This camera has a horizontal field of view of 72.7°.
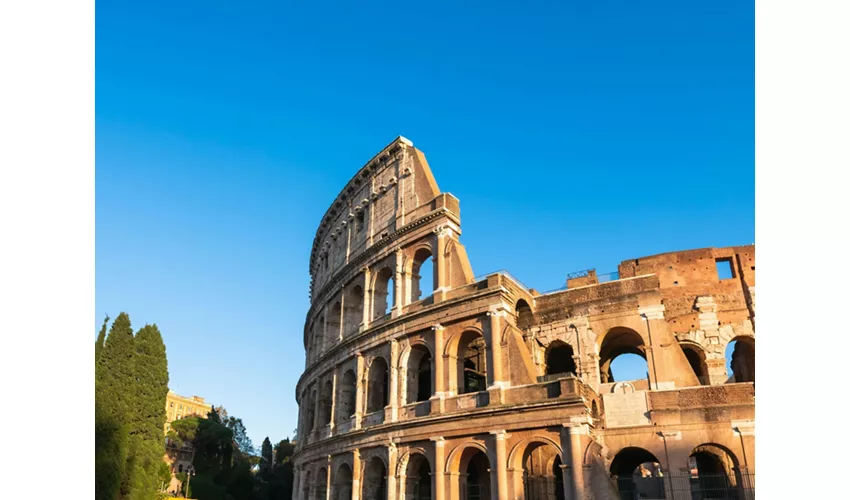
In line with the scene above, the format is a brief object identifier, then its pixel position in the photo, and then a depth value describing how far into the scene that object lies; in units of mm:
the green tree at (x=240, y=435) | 70056
